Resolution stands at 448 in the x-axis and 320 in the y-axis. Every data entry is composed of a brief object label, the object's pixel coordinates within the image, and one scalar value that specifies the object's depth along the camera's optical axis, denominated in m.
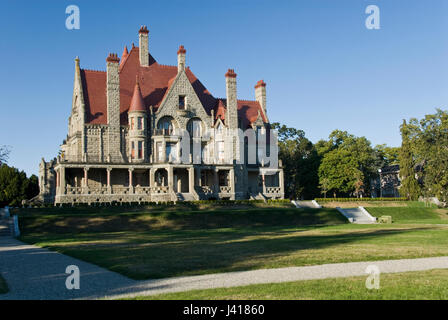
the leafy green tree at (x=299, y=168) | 78.88
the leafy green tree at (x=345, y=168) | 76.19
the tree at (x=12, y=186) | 67.12
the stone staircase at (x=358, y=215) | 45.66
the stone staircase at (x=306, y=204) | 54.73
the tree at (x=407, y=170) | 69.81
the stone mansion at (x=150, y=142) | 54.34
